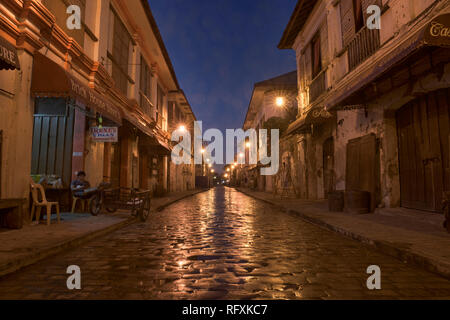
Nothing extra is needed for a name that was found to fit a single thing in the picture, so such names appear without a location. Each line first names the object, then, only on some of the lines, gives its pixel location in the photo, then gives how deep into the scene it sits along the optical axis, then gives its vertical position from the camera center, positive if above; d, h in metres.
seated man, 8.84 -0.19
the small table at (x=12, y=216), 6.12 -0.76
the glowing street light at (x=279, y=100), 18.54 +5.28
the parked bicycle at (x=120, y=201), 8.56 -0.60
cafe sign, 4.75 +2.51
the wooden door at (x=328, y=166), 14.81 +0.85
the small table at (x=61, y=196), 8.93 -0.48
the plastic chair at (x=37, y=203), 6.72 -0.52
